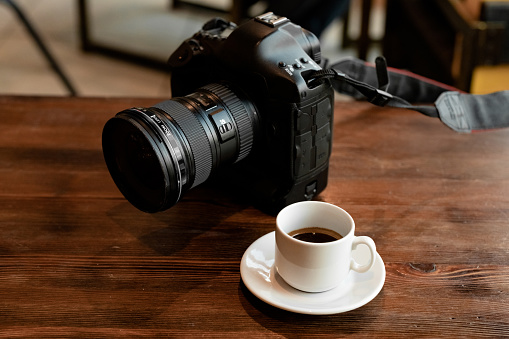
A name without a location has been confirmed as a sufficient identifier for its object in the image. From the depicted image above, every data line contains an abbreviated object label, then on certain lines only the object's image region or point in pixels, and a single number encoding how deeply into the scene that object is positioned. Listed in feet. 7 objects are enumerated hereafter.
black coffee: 2.28
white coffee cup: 2.10
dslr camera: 2.45
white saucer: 2.12
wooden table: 2.13
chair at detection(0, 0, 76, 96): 5.44
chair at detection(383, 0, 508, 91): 5.39
